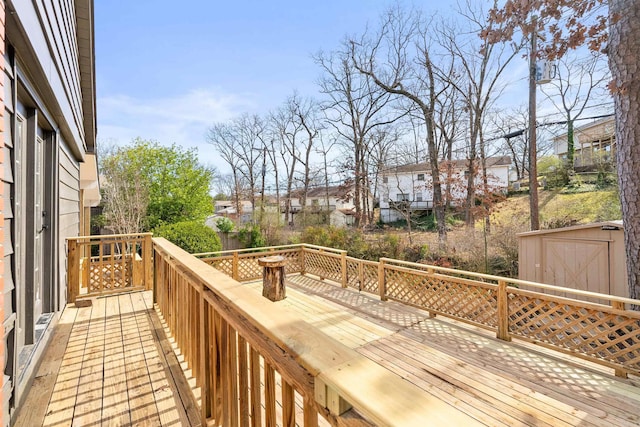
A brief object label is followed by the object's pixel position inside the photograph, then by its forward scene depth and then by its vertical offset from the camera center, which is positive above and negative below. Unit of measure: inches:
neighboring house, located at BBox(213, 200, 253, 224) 730.8 +9.1
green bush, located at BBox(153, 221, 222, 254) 359.6 -24.4
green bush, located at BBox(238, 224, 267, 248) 527.5 -38.4
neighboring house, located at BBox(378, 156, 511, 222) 425.7 +48.9
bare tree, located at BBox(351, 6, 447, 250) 463.8 +241.6
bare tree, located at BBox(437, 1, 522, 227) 418.3 +204.9
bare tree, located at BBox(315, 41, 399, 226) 573.6 +213.3
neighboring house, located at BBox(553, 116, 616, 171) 530.9 +136.0
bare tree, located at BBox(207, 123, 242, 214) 816.9 +194.8
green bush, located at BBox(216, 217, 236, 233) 551.8 -18.9
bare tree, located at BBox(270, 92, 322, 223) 727.1 +196.6
